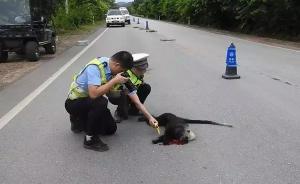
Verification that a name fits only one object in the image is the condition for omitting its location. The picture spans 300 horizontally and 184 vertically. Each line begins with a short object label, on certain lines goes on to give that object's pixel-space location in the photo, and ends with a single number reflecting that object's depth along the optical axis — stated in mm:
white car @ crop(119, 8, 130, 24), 56219
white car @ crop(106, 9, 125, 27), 47528
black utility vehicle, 15281
